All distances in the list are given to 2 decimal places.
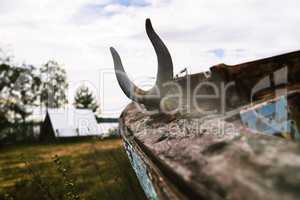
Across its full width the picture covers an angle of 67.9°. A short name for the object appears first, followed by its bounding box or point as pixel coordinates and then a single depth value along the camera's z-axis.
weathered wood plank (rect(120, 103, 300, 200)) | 0.57
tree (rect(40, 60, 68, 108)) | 35.15
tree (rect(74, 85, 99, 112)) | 41.28
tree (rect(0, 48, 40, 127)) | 25.23
